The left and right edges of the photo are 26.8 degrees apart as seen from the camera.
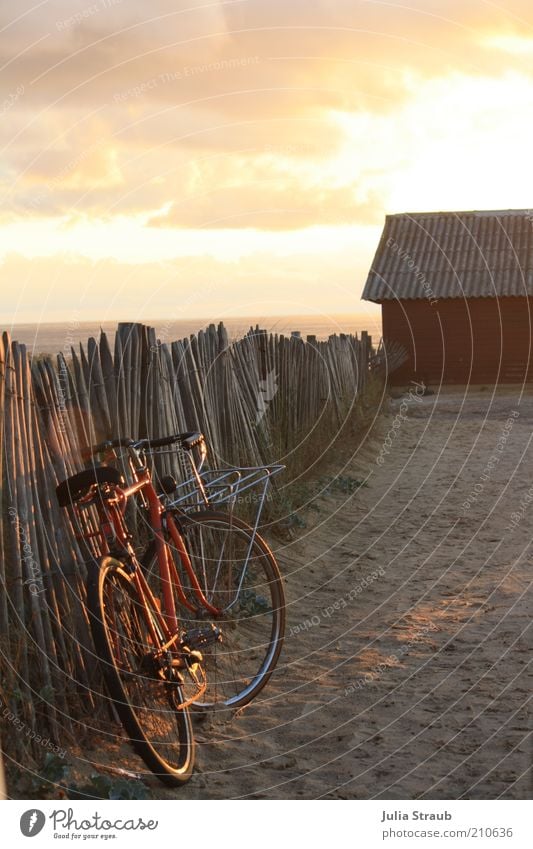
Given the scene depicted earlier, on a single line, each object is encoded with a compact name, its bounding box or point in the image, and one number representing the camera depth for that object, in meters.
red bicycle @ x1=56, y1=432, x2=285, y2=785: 4.18
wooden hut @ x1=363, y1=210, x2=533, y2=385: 25.33
